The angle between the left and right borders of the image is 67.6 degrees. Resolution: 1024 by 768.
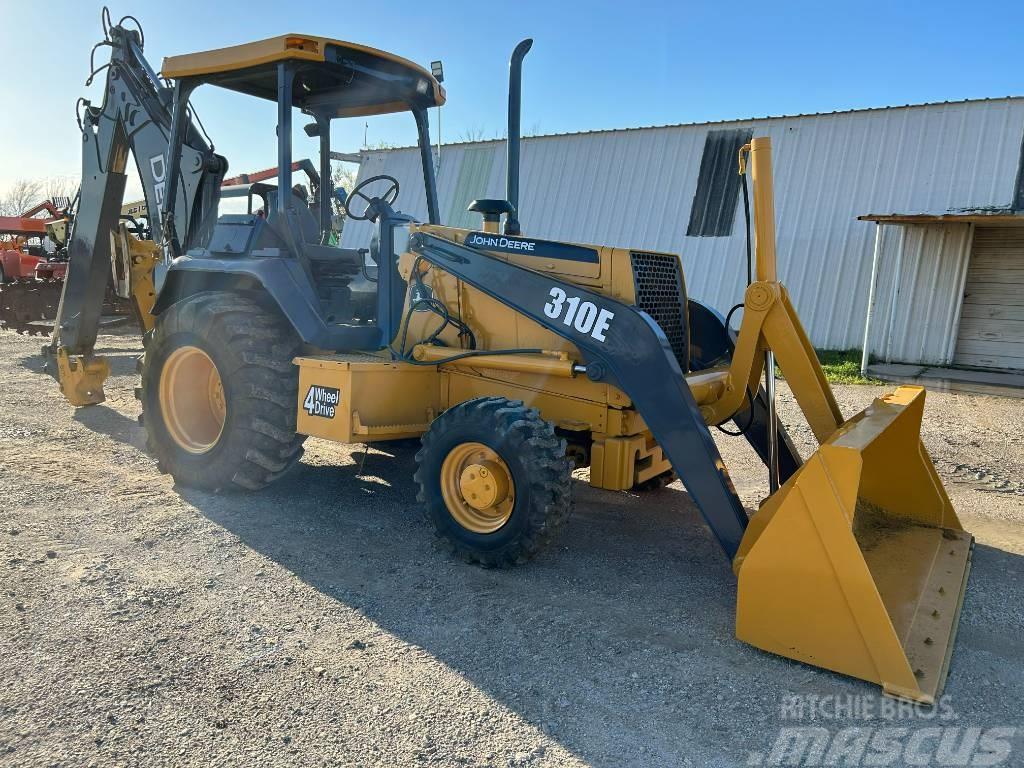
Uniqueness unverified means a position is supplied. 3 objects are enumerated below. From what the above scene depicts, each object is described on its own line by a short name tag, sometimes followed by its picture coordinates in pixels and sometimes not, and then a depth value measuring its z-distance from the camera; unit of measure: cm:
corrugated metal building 1260
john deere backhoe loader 315
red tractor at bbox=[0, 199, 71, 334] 1454
